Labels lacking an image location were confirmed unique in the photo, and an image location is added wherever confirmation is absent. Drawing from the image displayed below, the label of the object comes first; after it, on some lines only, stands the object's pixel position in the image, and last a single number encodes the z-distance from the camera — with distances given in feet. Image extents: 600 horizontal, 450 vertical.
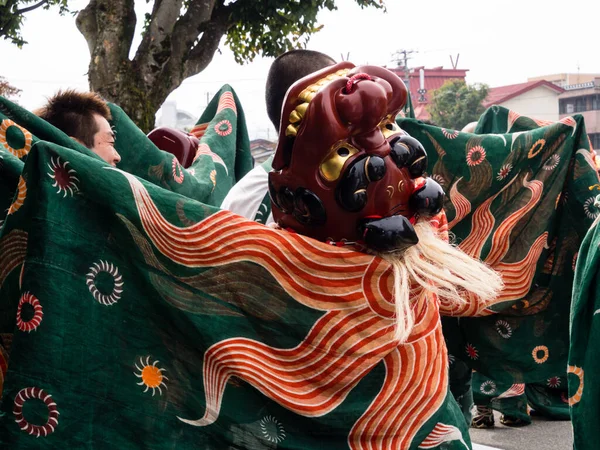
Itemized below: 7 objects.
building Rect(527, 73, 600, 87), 175.78
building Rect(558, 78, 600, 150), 137.49
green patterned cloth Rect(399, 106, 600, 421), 11.19
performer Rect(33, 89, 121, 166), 8.46
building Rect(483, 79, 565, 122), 147.43
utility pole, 131.54
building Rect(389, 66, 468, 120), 162.20
